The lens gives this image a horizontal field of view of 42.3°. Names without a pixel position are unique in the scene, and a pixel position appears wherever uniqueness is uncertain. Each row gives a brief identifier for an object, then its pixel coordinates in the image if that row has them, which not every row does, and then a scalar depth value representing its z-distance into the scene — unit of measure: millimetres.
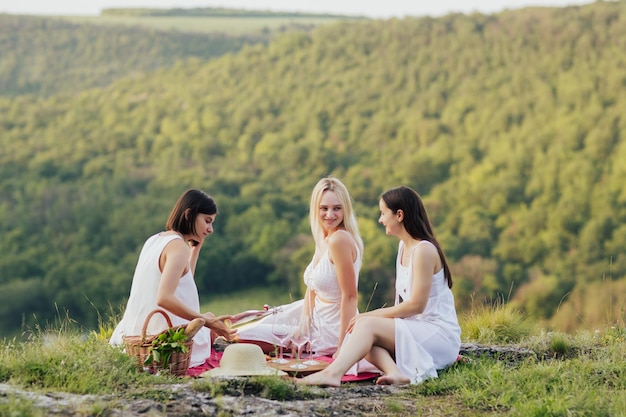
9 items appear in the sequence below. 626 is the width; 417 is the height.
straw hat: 4738
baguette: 4645
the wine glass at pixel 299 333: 5551
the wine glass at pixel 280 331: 5891
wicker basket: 4664
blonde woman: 5473
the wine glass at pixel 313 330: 5746
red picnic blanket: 5071
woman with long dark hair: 4965
